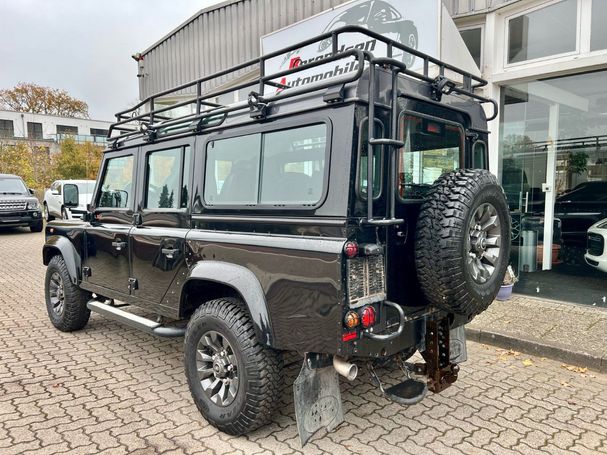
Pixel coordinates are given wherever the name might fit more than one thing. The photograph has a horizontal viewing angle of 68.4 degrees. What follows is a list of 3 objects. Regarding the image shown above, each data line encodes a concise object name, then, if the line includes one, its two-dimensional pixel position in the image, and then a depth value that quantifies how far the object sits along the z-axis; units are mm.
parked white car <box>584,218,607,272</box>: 5676
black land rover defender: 2434
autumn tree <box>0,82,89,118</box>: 44594
